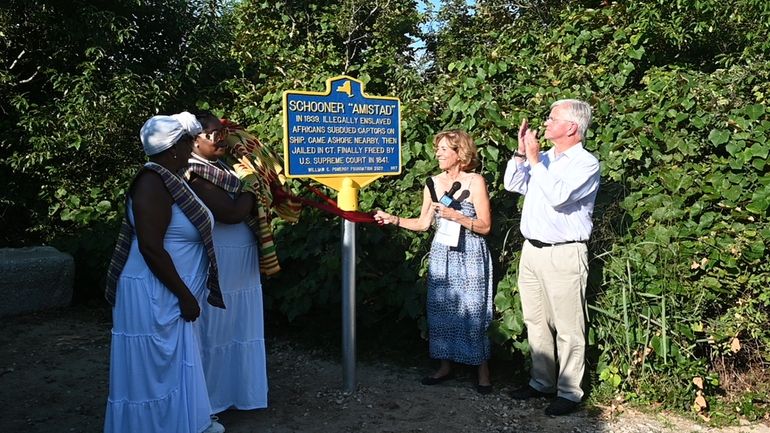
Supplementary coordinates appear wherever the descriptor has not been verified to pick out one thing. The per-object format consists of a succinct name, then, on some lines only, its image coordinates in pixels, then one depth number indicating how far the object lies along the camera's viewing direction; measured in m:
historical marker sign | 3.75
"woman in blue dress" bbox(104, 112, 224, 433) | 2.90
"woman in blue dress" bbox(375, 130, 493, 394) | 4.08
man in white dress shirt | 3.58
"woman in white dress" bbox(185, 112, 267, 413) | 3.39
